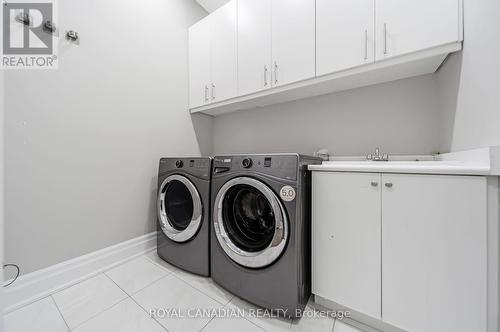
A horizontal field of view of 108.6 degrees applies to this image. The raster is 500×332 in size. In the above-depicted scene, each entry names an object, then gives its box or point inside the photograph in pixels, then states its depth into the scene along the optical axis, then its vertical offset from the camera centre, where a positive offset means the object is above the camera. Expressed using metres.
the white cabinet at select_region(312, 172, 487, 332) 0.67 -0.36
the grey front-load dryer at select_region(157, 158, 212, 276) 1.25 -0.38
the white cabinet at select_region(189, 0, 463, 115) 0.95 +0.79
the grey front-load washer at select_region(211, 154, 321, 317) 0.91 -0.39
